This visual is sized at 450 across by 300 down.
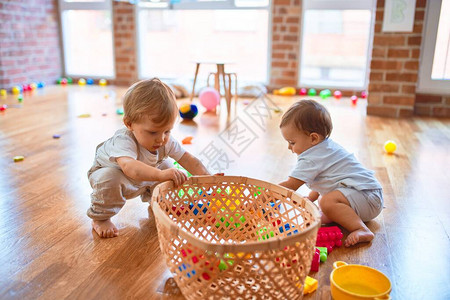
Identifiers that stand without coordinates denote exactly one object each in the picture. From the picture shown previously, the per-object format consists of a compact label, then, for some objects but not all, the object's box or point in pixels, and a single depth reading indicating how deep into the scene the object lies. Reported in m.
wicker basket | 0.83
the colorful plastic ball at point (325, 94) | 4.16
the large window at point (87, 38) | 4.96
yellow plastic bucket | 0.98
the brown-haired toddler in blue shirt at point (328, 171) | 1.31
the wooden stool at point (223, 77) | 3.36
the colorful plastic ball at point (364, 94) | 4.21
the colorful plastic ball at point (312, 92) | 4.32
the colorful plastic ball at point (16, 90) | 4.13
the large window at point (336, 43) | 4.20
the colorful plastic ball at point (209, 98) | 3.40
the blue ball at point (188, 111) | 3.02
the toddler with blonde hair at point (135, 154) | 1.19
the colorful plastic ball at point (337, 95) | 4.14
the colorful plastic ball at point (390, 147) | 2.26
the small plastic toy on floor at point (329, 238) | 1.22
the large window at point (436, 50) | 3.12
